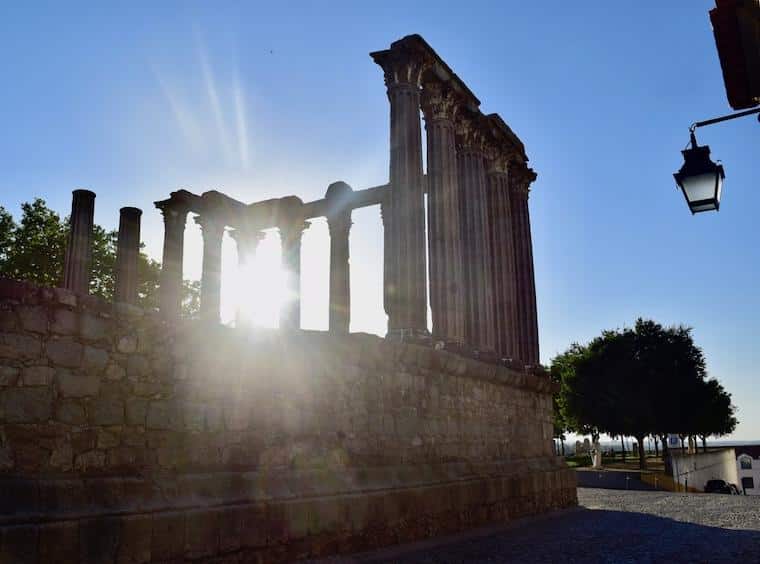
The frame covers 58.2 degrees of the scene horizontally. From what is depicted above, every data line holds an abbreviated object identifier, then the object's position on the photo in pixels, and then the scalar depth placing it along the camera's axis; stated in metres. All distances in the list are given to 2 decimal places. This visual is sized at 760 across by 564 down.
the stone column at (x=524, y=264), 21.30
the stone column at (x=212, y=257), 19.55
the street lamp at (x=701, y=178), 5.60
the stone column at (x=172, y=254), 18.44
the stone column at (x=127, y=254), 18.41
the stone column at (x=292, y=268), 18.55
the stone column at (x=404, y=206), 14.01
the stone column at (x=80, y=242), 18.42
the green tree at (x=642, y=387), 43.41
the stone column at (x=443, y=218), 15.68
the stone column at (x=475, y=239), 17.88
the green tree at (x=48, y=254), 32.25
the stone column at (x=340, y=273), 16.69
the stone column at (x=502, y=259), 19.70
